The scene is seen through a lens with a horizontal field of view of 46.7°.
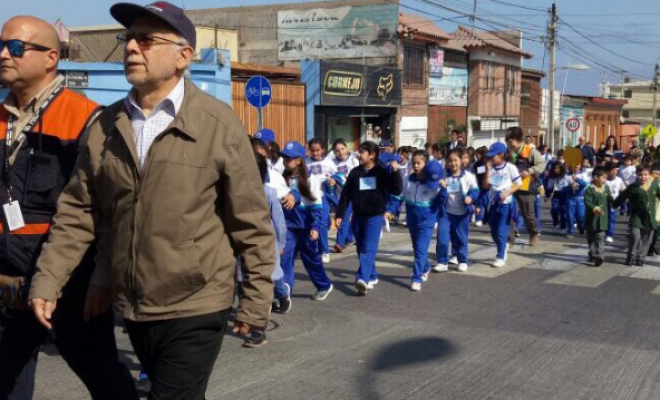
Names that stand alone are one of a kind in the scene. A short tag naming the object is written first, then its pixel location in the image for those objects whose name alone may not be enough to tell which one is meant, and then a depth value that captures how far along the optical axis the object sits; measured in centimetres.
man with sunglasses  337
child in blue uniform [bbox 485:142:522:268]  1112
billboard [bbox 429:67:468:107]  3591
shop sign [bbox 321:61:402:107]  2703
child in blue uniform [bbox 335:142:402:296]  896
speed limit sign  3075
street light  4513
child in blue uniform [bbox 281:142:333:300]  822
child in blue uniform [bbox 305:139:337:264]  1182
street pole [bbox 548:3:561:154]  3161
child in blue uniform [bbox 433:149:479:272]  1056
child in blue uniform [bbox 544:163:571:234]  1558
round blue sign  1463
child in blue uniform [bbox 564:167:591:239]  1489
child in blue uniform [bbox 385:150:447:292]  943
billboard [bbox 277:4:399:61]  3164
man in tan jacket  282
